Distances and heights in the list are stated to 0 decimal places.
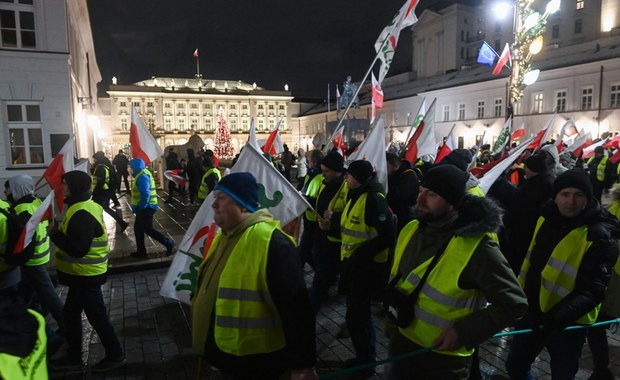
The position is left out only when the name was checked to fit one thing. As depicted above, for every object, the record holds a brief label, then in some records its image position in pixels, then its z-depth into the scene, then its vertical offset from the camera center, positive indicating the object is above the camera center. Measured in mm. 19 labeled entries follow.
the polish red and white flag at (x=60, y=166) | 5391 -154
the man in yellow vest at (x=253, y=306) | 2271 -839
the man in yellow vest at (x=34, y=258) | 4512 -1127
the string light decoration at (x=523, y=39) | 15195 +4067
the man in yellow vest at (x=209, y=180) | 9500 -619
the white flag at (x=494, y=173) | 4953 -285
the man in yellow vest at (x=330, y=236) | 4984 -1014
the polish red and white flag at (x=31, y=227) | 3946 -678
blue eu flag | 17312 +3852
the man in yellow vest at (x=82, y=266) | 4000 -1082
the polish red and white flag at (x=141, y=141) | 7066 +201
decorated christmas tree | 37844 +994
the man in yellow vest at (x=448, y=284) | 2213 -731
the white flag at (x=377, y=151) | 5984 -10
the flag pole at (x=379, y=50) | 7643 +1930
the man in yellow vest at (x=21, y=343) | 1298 -605
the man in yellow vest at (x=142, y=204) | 7918 -976
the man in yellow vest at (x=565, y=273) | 2834 -876
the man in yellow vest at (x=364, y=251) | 4023 -978
